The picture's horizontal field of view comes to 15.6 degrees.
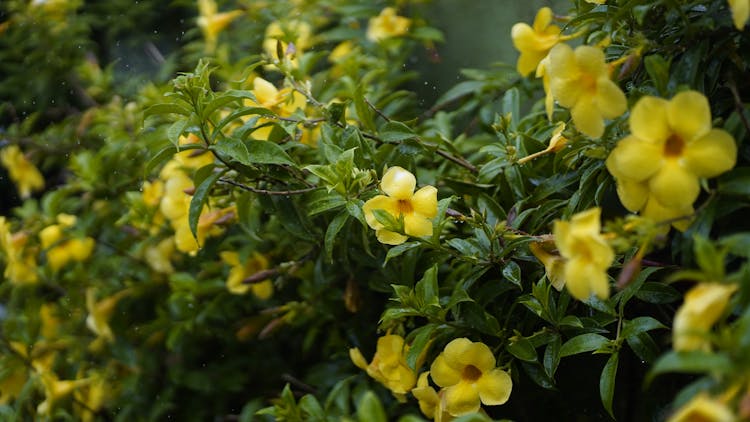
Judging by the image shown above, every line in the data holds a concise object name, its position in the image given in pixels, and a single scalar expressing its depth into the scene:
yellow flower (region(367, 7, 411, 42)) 2.03
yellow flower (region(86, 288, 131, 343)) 1.96
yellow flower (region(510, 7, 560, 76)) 1.69
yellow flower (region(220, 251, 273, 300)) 1.85
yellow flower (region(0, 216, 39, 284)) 1.96
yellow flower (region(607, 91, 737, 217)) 1.51
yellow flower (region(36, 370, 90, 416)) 1.90
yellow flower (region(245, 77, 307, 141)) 1.74
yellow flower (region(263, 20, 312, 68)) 1.80
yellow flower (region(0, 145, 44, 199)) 2.18
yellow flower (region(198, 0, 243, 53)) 2.19
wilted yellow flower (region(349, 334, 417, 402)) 1.68
